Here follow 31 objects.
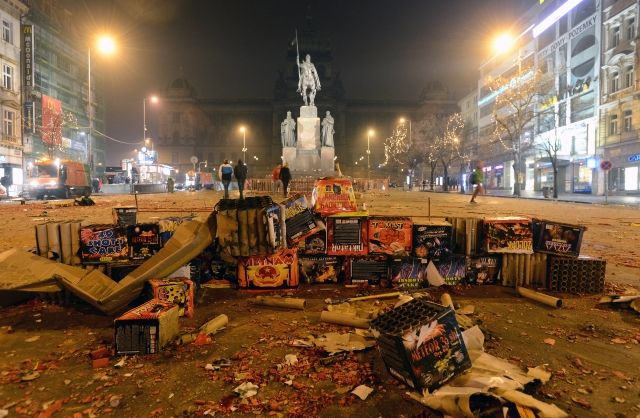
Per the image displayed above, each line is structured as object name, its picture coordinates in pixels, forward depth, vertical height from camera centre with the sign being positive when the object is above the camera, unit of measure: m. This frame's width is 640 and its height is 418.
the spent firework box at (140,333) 3.91 -1.30
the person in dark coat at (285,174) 23.02 +1.47
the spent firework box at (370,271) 6.25 -1.10
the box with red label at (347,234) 6.21 -0.53
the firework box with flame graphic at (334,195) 8.05 +0.10
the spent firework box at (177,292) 4.86 -1.13
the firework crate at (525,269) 6.20 -1.07
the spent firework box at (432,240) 6.12 -0.61
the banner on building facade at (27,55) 44.81 +16.09
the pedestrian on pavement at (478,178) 21.44 +1.17
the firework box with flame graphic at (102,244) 5.80 -0.64
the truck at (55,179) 31.05 +1.61
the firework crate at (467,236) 6.32 -0.57
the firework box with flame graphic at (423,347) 3.08 -1.15
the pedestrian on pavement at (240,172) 21.97 +1.50
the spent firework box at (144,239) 6.01 -0.59
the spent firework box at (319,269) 6.40 -1.10
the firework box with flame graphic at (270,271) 6.03 -1.07
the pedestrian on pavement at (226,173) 21.67 +1.44
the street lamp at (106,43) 21.76 +8.54
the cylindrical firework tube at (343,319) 4.54 -1.37
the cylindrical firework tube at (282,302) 5.24 -1.35
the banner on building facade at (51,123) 49.28 +9.72
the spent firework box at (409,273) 6.13 -1.11
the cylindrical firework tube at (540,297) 5.25 -1.31
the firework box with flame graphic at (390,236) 6.17 -0.56
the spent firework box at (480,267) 6.31 -1.05
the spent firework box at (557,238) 5.99 -0.57
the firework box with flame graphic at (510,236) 6.13 -0.55
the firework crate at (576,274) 5.86 -1.10
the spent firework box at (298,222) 6.05 -0.34
